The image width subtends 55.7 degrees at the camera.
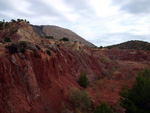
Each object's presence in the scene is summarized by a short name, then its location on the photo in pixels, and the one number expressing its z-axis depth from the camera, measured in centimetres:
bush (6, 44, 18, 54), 1153
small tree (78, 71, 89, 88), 2113
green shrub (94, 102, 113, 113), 998
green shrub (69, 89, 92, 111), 1361
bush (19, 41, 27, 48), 1308
